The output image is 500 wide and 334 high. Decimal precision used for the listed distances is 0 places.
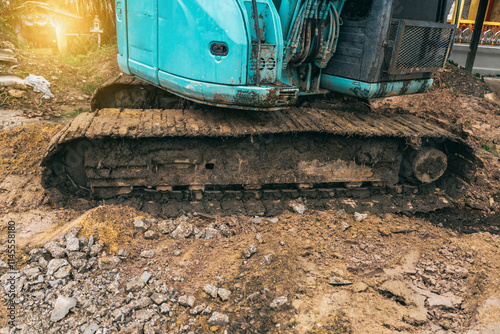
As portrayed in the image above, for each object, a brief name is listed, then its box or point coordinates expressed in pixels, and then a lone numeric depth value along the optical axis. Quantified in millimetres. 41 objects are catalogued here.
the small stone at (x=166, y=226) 3704
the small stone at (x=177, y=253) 3363
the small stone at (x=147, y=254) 3299
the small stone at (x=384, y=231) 3998
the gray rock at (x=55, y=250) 3117
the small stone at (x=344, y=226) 3961
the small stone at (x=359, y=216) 4184
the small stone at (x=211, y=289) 2881
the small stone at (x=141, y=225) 3656
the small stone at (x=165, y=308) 2711
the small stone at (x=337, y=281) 3120
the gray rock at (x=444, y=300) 2992
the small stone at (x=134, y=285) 2886
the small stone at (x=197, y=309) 2732
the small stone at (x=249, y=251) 3350
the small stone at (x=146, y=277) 2983
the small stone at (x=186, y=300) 2787
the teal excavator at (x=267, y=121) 3594
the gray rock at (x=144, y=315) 2637
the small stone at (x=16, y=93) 7113
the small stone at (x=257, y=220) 4004
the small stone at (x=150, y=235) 3565
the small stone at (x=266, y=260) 3230
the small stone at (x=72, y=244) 3171
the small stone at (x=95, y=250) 3212
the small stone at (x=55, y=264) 2955
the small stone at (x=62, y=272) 2914
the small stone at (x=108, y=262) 3115
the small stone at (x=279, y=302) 2799
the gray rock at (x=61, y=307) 2575
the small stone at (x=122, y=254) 3252
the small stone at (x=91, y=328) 2494
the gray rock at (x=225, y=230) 3748
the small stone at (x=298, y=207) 4216
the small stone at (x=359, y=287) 3058
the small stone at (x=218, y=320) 2646
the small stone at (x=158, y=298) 2781
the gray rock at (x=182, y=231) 3641
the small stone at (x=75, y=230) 3334
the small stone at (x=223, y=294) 2863
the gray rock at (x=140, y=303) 2717
